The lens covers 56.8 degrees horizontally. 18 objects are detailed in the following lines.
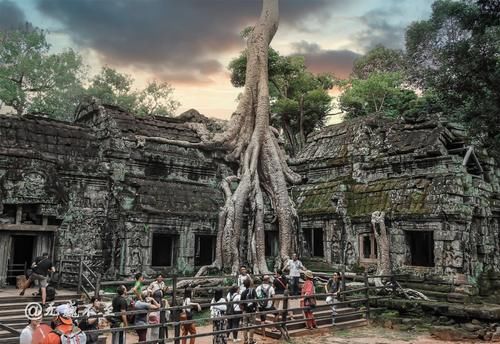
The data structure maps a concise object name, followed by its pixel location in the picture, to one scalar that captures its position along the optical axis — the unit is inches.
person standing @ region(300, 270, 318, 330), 484.7
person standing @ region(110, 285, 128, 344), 336.6
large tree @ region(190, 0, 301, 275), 641.6
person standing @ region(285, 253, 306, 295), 539.5
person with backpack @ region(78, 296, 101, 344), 298.1
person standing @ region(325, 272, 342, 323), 523.9
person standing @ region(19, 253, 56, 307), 429.7
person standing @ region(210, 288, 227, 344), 391.5
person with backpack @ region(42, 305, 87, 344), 233.8
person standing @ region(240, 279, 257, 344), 422.3
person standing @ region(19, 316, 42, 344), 215.2
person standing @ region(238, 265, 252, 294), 445.5
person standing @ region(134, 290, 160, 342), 353.7
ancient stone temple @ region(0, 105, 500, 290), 541.6
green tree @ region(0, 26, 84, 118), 1195.3
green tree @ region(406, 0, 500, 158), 543.8
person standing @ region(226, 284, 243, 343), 410.2
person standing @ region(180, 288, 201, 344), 367.8
